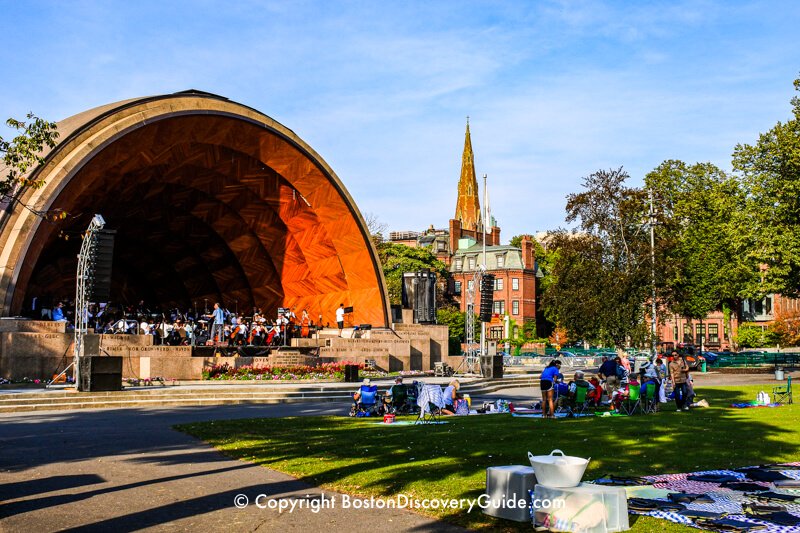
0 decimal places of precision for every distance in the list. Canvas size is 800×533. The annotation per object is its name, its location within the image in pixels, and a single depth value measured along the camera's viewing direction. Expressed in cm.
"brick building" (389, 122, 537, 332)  8694
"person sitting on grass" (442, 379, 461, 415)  1789
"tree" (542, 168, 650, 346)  4312
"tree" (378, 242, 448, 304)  7638
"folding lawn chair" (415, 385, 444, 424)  1612
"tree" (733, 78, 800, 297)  3762
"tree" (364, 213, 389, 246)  7290
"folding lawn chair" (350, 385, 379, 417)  1830
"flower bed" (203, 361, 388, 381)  2878
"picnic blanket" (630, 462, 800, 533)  703
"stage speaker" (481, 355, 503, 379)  3312
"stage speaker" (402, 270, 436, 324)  4266
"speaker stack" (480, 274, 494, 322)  3756
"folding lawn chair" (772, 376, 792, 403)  2033
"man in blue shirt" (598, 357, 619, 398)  1956
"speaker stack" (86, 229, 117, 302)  2411
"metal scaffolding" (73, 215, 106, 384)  2367
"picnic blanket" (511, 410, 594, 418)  1753
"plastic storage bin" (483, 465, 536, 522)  718
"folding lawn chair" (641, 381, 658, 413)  1794
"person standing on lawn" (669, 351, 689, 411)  1866
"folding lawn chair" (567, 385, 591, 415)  1789
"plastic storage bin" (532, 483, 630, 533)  661
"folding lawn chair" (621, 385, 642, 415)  1764
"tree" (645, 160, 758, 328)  5300
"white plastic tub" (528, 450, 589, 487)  677
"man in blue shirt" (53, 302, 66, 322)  3011
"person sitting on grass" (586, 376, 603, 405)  1942
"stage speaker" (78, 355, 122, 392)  2171
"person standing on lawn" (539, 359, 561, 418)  1693
